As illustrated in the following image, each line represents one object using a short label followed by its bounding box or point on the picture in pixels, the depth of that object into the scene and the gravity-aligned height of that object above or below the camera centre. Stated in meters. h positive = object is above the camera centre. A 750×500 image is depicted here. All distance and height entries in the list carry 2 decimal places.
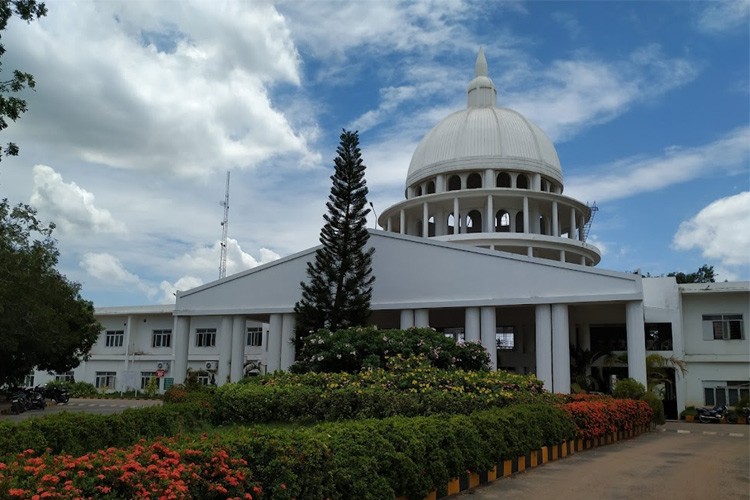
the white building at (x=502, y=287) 21.98 +3.00
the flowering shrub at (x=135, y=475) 4.50 -0.77
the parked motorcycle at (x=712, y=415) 23.70 -1.40
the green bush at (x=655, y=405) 19.22 -0.91
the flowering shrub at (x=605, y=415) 12.47 -0.87
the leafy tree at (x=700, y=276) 48.06 +7.04
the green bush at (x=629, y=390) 19.41 -0.47
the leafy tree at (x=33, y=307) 19.66 +1.88
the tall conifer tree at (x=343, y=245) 24.16 +4.40
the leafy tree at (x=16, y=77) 12.03 +5.15
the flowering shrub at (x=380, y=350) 16.41 +0.47
